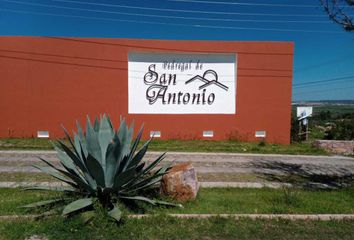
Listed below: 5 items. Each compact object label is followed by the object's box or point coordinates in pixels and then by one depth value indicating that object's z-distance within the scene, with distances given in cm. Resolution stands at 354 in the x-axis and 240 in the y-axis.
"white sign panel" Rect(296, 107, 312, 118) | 2064
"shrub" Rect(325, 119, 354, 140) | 1889
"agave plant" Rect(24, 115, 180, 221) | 523
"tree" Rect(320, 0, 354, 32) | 775
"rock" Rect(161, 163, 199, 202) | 617
